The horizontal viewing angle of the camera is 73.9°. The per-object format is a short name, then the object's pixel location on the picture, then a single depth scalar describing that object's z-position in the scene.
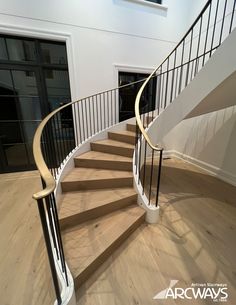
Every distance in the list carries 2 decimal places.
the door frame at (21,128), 3.16
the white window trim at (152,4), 3.59
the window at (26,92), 3.16
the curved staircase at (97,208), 1.50
